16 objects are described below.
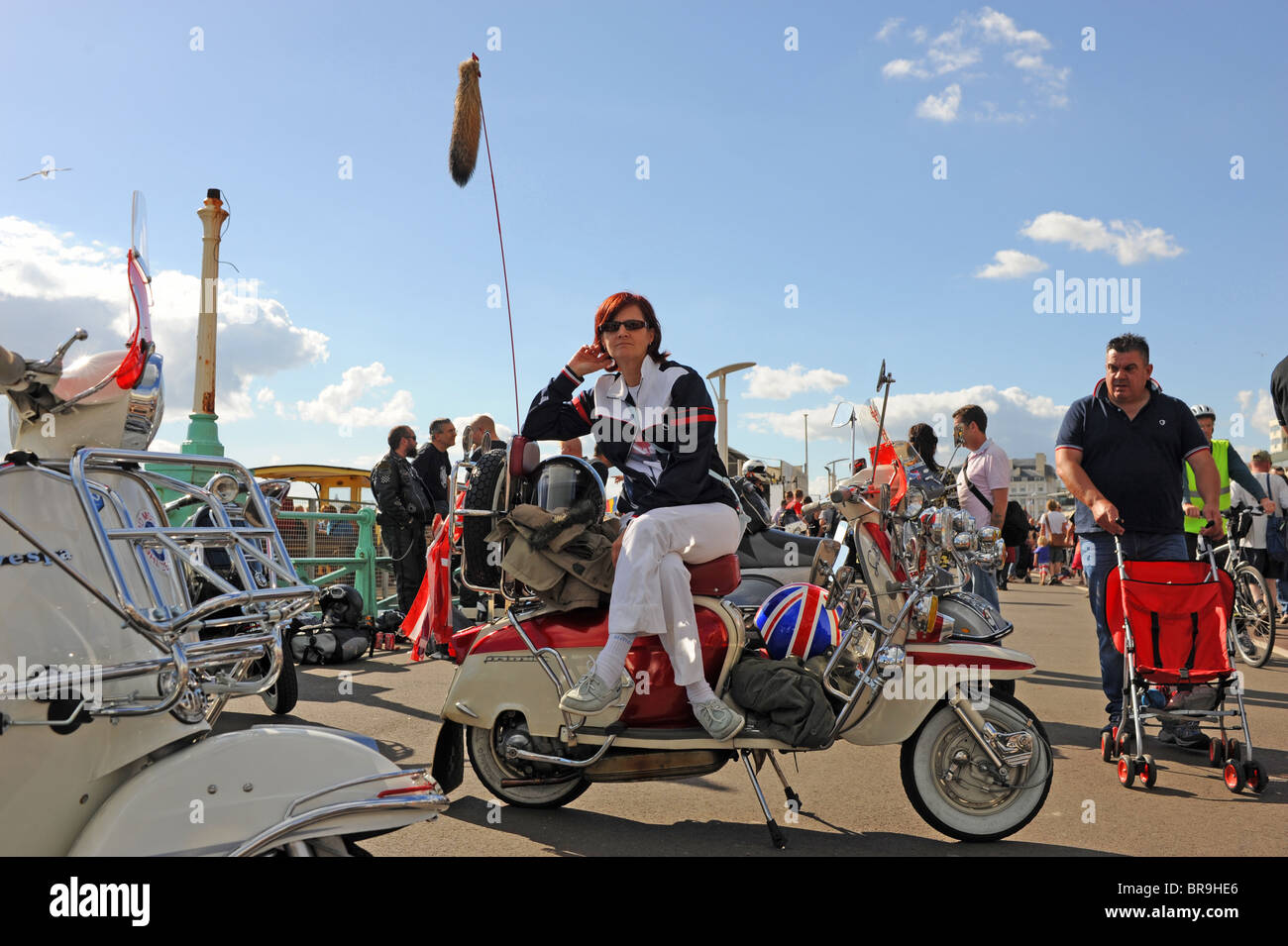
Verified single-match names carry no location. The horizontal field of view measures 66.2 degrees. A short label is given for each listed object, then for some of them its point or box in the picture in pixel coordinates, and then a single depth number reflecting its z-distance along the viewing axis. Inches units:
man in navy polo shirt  211.2
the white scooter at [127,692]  77.5
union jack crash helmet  157.9
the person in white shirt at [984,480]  290.2
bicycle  358.3
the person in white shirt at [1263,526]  384.5
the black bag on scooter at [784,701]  144.8
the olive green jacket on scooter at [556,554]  154.3
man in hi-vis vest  291.8
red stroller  188.7
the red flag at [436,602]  202.5
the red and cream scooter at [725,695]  149.5
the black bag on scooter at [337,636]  329.7
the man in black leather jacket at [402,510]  371.6
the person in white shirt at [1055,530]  865.5
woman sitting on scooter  146.4
